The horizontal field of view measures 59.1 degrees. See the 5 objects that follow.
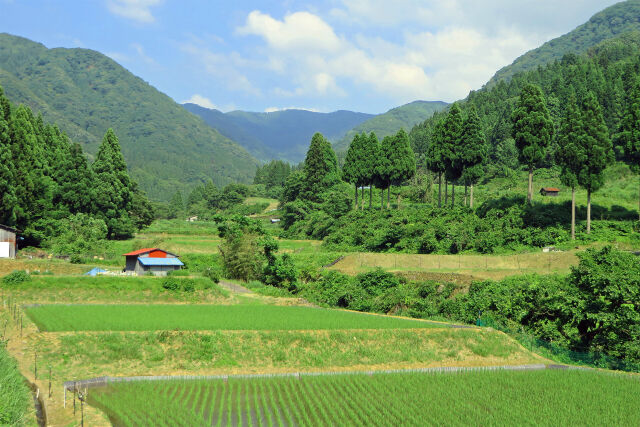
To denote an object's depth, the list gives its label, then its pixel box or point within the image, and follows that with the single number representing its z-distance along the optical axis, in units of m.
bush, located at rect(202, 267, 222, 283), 48.56
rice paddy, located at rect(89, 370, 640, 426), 19.97
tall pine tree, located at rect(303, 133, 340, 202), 98.88
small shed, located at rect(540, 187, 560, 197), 72.00
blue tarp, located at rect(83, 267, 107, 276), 46.25
